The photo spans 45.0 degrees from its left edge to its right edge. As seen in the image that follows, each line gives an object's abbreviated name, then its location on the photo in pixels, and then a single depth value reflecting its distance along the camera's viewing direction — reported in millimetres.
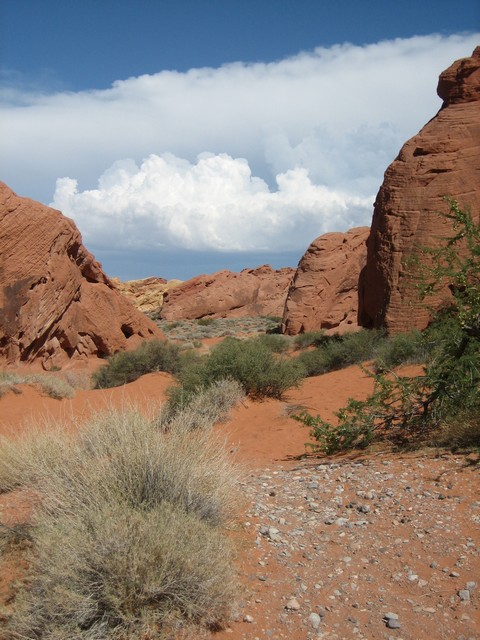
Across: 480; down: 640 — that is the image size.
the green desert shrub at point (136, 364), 16219
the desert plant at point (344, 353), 16125
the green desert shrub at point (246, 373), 11711
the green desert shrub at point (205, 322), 41138
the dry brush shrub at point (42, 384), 12659
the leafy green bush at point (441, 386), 6641
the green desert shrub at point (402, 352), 13406
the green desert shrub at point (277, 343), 21688
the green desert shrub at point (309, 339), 21831
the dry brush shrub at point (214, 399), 10320
